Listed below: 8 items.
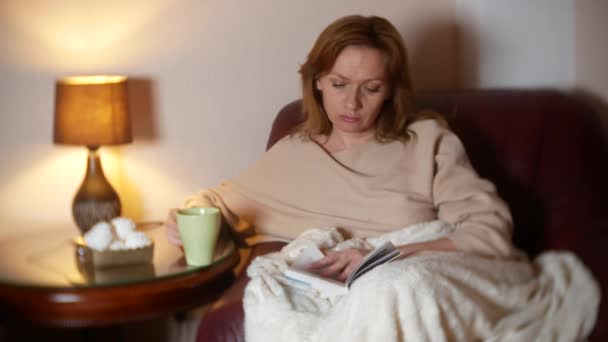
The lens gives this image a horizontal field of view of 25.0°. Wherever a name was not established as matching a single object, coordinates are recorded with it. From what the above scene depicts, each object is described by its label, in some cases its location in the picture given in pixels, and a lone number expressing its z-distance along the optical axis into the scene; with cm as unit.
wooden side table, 243
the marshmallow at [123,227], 257
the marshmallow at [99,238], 254
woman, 262
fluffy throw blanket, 228
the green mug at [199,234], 251
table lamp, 272
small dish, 254
